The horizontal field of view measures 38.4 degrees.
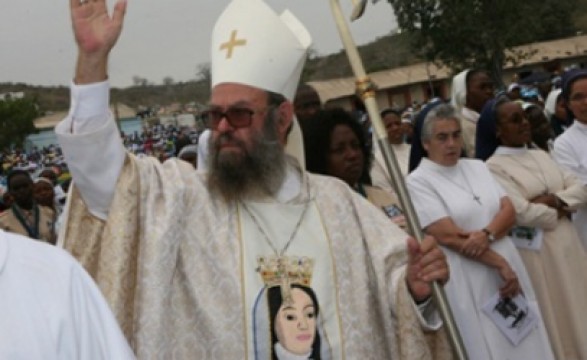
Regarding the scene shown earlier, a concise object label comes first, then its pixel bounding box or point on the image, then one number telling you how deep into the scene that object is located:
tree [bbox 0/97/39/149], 69.19
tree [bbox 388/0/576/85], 38.19
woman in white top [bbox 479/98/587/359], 5.27
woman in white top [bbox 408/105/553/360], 4.65
